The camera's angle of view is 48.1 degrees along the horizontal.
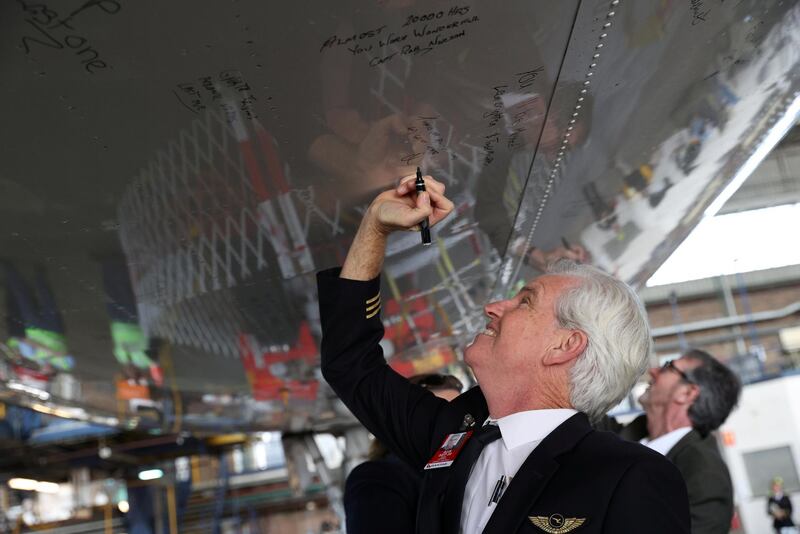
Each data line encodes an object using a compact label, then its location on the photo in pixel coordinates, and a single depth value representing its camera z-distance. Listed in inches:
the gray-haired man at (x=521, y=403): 75.1
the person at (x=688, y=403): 154.3
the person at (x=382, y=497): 109.3
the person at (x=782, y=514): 753.0
